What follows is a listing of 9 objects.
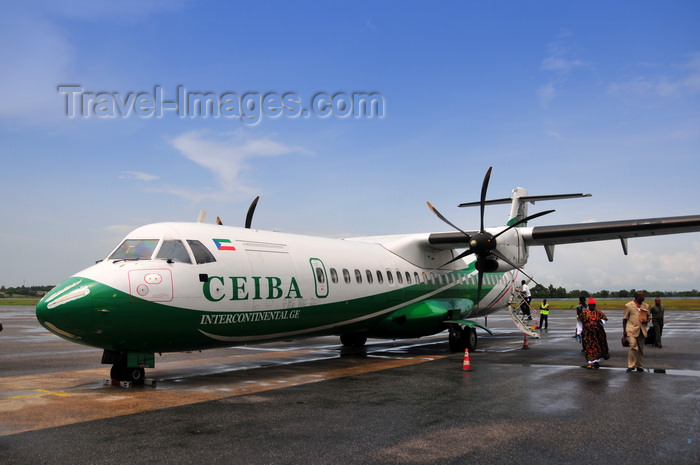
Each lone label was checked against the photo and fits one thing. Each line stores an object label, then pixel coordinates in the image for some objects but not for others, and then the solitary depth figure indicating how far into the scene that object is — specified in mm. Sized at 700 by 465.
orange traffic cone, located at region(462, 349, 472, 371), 12288
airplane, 9328
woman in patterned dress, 12445
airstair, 20933
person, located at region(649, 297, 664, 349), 17703
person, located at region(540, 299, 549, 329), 27078
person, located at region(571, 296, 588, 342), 17838
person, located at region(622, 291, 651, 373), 11695
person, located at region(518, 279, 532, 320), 23605
